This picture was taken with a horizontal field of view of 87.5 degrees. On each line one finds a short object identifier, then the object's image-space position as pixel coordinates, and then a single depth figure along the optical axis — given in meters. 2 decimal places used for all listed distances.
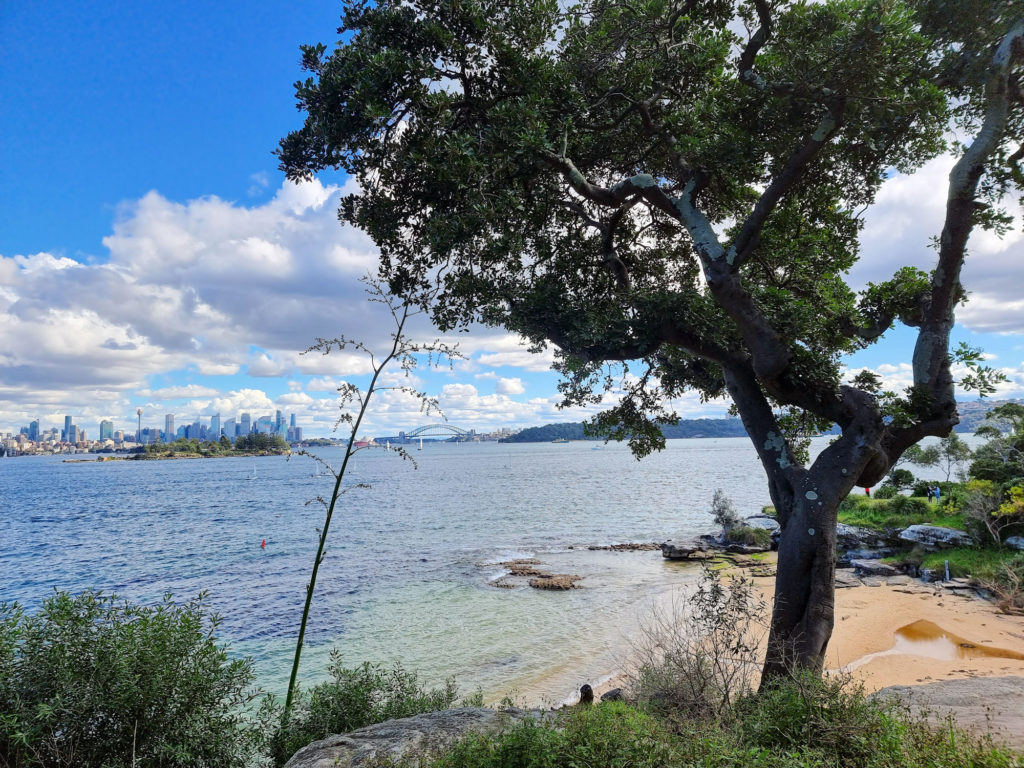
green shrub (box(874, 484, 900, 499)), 40.25
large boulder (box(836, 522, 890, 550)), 26.78
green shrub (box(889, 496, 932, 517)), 30.42
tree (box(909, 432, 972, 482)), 43.72
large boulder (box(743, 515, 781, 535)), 33.03
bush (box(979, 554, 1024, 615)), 16.12
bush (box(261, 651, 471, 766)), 6.16
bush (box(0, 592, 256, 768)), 4.67
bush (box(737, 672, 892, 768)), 4.22
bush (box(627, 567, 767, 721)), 6.84
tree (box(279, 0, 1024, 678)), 7.00
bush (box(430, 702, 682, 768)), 3.88
